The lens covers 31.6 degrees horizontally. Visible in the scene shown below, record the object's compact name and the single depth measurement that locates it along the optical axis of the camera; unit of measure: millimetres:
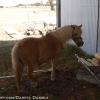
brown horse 3104
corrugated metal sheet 5320
